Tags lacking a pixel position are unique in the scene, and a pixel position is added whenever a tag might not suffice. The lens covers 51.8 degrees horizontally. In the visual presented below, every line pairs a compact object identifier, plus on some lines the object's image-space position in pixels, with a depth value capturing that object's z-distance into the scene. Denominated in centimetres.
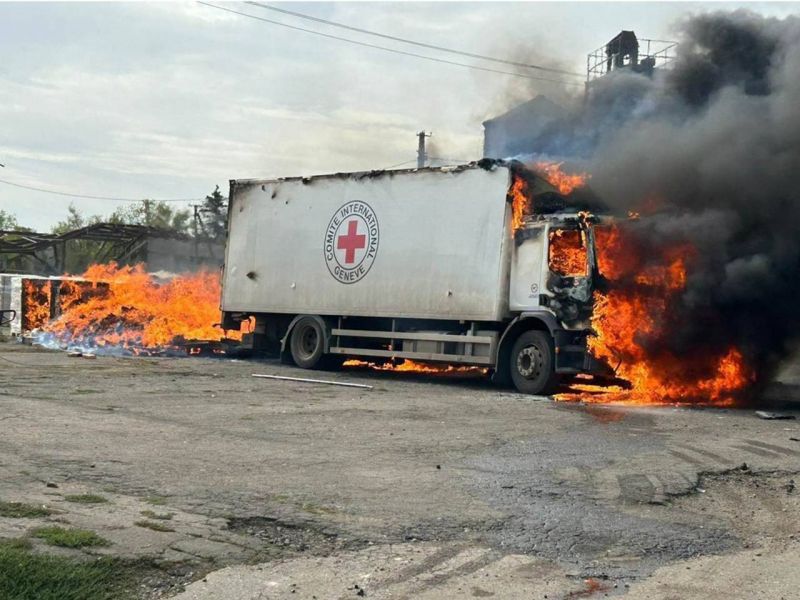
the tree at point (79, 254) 4725
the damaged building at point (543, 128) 1535
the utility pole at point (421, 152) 4419
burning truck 1285
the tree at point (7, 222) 6977
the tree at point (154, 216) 6168
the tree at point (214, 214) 4565
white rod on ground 1383
